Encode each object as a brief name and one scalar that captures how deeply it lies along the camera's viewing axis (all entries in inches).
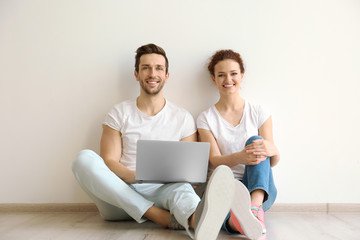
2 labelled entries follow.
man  59.6
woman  80.6
